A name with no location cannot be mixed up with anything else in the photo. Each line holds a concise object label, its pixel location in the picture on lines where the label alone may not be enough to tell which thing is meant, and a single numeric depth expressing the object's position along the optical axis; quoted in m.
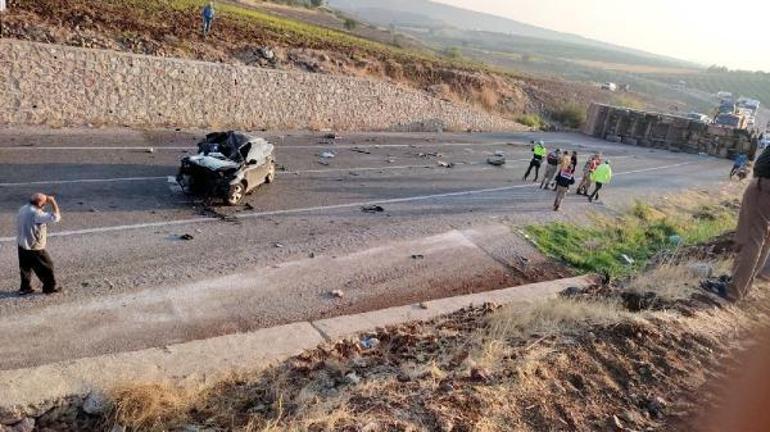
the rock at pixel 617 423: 6.19
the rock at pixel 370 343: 8.50
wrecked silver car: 14.38
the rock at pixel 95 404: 6.30
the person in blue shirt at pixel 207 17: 26.78
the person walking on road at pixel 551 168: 21.88
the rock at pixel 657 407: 6.59
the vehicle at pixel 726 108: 53.74
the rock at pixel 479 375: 6.55
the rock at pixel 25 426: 6.02
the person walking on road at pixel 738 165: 34.09
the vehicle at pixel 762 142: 39.80
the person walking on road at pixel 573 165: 18.81
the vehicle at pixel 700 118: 48.29
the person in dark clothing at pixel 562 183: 18.88
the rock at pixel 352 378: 6.73
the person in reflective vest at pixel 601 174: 21.25
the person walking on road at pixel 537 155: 23.28
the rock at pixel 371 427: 5.44
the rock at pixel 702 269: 11.44
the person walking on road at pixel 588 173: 21.77
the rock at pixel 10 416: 6.07
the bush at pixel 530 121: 44.47
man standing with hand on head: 8.80
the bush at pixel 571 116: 49.28
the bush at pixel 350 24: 72.06
